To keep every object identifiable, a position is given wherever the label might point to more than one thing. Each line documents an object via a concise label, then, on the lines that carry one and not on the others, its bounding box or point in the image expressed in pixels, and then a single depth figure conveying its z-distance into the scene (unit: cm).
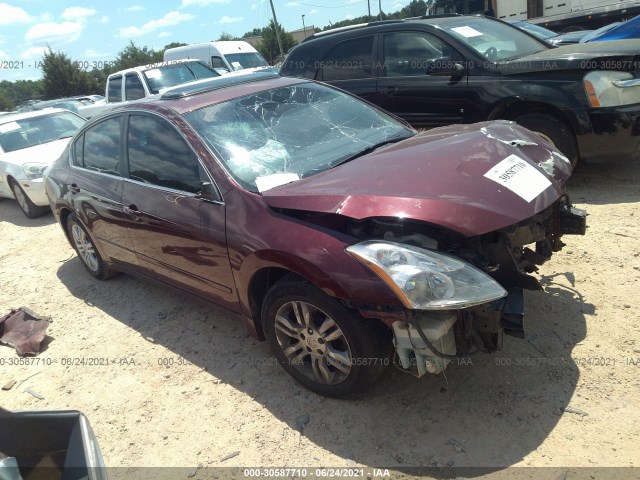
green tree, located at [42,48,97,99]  3569
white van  1443
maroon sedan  222
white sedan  733
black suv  457
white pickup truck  1030
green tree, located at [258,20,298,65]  4166
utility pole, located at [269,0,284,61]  3466
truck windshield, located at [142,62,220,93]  1030
